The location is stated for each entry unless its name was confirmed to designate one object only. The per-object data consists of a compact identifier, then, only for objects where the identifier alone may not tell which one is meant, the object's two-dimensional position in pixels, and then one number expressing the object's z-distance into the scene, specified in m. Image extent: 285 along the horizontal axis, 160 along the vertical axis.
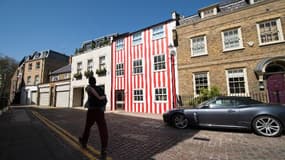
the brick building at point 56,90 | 21.61
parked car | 4.85
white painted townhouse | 17.02
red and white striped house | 12.55
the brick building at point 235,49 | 8.88
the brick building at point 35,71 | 29.41
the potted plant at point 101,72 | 17.00
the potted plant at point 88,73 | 18.14
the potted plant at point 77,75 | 19.56
